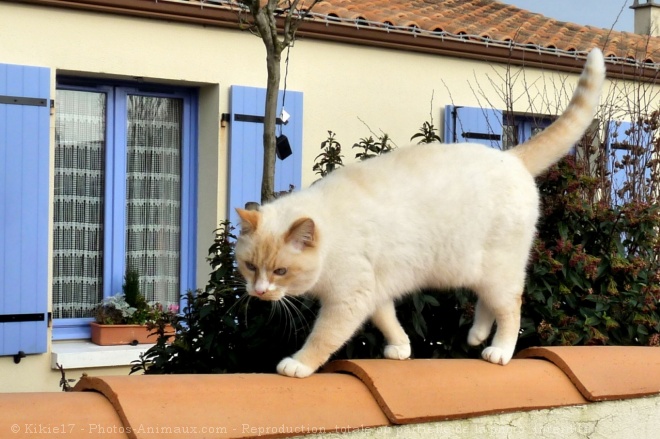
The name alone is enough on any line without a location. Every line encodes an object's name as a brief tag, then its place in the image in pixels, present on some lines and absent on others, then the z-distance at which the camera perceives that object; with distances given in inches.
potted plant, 278.2
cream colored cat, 118.0
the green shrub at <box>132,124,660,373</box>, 141.7
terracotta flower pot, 277.7
